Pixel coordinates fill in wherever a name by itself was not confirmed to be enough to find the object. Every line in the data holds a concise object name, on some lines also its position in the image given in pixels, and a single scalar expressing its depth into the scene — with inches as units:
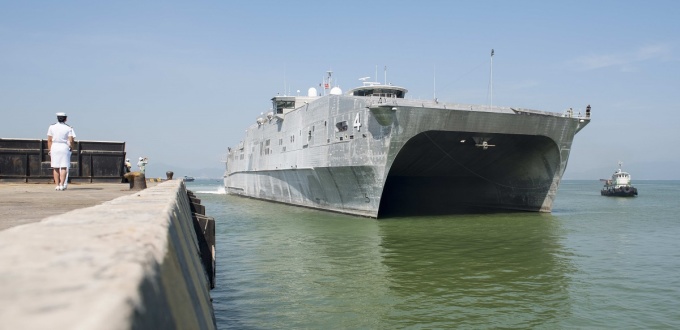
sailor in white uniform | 511.5
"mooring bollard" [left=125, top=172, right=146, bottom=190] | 593.9
